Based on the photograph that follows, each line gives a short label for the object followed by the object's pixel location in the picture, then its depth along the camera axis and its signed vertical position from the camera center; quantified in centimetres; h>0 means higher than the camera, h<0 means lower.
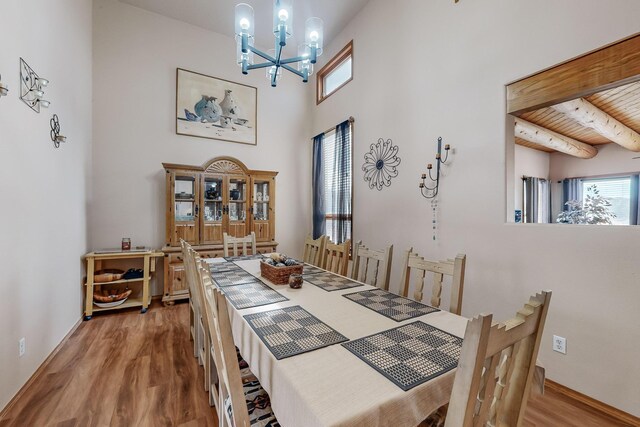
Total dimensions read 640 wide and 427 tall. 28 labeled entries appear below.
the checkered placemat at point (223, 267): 226 -49
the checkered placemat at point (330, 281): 184 -51
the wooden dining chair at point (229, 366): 82 -50
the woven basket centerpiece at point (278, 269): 188 -41
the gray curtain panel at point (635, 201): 361 +15
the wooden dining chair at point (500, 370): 60 -39
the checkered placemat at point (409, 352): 87 -51
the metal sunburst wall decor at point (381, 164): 315 +57
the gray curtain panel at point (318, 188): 438 +37
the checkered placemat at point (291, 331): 102 -51
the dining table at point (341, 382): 73 -52
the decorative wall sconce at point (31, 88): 182 +84
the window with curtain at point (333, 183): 390 +43
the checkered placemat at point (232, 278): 190 -50
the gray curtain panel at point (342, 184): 388 +39
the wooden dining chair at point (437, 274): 156 -38
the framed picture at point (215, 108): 390 +153
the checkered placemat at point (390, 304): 138 -52
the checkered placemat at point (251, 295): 151 -51
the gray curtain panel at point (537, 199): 458 +21
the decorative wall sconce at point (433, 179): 255 +31
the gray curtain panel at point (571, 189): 452 +38
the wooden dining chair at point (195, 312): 181 -73
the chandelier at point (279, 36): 179 +125
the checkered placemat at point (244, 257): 270 -48
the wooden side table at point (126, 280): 302 -77
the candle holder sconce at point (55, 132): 229 +66
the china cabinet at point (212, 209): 352 +2
